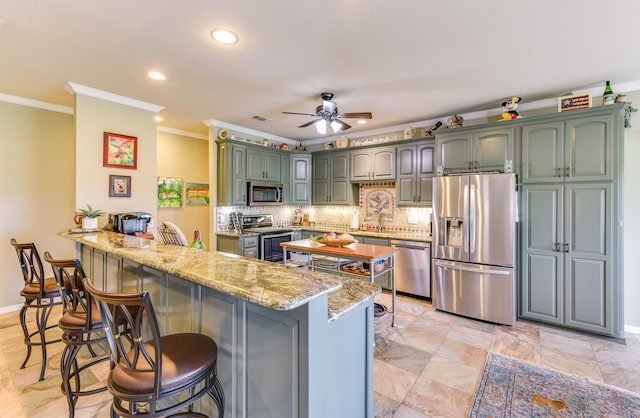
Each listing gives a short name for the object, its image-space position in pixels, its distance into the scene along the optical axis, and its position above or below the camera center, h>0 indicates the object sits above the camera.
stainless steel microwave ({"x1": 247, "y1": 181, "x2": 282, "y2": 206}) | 5.00 +0.27
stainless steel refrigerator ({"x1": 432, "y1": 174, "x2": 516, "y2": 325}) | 3.31 -0.45
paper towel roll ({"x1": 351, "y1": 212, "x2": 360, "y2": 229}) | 5.30 -0.23
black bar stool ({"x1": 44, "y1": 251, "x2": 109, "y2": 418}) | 1.75 -0.73
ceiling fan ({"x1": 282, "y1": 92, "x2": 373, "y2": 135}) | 3.42 +1.12
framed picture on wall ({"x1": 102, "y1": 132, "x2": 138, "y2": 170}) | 3.46 +0.71
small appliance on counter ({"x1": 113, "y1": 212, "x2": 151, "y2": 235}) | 3.21 -0.16
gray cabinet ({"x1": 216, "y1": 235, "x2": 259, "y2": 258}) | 4.50 -0.58
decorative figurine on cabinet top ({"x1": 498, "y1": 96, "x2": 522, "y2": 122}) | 3.46 +1.22
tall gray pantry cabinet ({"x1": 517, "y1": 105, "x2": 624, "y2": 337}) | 2.98 -0.12
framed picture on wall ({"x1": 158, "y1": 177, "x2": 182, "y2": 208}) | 4.94 +0.28
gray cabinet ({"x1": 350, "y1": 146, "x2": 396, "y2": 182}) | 4.80 +0.77
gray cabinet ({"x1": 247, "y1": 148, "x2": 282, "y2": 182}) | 5.00 +0.79
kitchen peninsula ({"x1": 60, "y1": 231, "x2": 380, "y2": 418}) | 1.14 -0.57
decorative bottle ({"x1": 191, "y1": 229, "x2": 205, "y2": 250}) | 2.30 -0.28
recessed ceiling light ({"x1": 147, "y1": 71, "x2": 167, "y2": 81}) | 2.89 +1.35
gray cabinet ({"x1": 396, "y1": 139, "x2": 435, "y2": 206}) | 4.40 +0.56
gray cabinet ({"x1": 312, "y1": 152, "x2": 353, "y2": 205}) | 5.35 +0.56
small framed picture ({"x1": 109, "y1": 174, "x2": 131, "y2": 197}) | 3.51 +0.28
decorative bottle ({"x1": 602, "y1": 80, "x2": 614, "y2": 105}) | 3.02 +1.20
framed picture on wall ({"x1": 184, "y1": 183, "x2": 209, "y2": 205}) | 5.32 +0.27
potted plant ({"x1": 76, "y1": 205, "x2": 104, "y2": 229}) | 3.09 -0.10
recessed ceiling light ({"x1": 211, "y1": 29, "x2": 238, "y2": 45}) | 2.19 +1.34
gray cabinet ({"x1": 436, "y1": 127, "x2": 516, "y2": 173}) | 3.52 +0.77
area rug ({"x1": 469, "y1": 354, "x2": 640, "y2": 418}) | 1.97 -1.38
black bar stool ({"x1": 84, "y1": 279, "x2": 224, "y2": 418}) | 1.14 -0.70
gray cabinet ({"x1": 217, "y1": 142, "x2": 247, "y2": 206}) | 4.66 +0.57
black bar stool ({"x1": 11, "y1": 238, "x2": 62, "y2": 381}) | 2.38 -0.72
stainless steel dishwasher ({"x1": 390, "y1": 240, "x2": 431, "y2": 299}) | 4.09 -0.85
